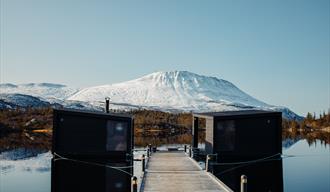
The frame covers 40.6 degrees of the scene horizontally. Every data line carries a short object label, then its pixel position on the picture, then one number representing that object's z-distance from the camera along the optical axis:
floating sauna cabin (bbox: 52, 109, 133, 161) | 29.48
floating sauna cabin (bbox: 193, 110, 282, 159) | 30.94
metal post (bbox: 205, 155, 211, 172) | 27.02
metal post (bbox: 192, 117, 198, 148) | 38.53
